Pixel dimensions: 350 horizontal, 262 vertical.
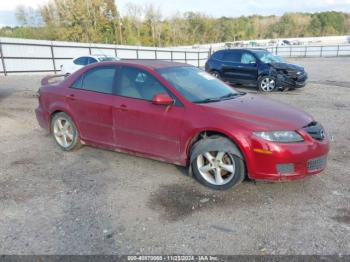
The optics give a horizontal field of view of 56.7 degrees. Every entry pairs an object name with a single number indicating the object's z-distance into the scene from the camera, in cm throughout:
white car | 1526
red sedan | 374
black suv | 1252
